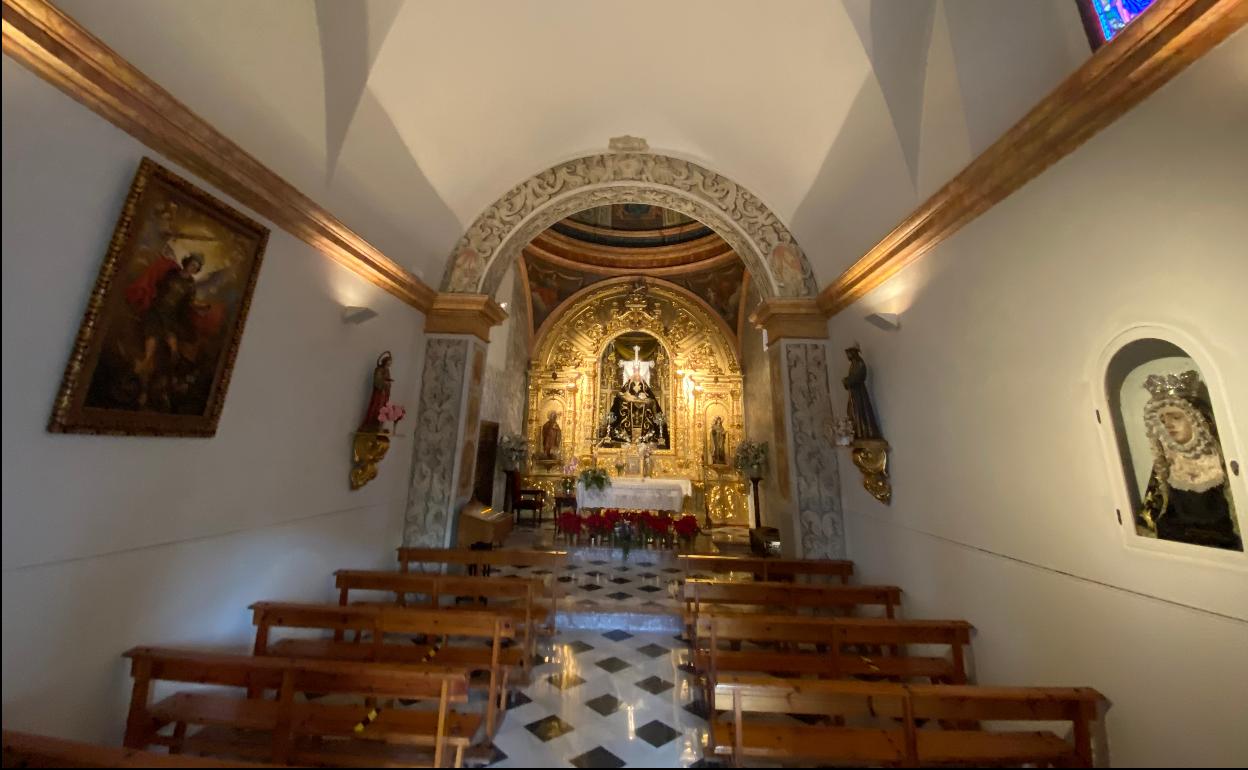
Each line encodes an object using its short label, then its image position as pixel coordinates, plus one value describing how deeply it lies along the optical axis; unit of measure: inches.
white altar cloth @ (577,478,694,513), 354.0
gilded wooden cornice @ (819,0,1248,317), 71.7
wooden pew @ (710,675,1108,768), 77.7
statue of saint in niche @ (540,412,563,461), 430.0
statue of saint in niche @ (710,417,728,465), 419.5
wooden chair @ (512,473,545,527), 387.5
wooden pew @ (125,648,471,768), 78.4
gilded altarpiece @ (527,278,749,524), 423.8
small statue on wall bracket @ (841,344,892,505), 164.6
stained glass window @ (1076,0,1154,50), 90.0
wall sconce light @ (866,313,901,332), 158.1
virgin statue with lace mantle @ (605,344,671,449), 434.0
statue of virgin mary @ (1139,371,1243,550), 71.8
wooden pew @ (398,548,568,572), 169.0
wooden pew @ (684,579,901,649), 143.5
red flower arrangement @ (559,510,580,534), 289.7
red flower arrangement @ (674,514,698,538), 277.1
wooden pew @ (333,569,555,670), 141.7
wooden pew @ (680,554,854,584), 174.1
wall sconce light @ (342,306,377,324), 162.9
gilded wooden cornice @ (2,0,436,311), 77.0
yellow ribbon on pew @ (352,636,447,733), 85.3
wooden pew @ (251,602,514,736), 109.5
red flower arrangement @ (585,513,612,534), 290.0
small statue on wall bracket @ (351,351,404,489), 172.7
